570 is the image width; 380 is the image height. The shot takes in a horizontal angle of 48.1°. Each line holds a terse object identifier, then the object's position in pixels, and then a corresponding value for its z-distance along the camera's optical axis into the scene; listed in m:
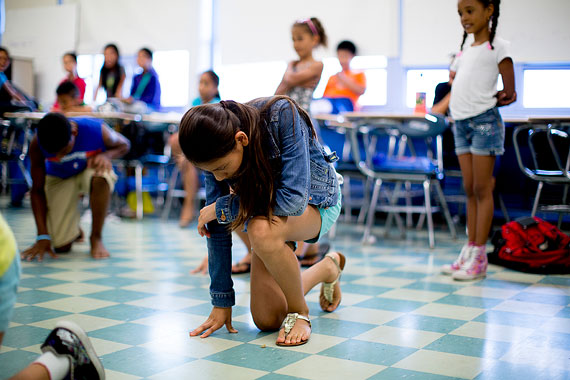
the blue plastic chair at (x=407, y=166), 4.13
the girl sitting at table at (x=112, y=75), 6.87
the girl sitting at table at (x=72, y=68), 7.43
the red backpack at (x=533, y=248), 3.29
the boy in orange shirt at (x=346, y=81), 5.99
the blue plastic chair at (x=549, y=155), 3.77
